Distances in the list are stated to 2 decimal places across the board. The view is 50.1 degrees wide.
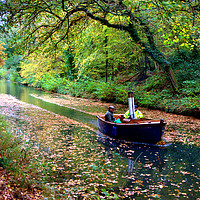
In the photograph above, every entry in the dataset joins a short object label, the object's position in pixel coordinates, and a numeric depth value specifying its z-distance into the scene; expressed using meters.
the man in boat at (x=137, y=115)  11.28
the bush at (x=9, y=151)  4.94
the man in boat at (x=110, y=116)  10.69
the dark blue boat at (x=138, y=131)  9.04
